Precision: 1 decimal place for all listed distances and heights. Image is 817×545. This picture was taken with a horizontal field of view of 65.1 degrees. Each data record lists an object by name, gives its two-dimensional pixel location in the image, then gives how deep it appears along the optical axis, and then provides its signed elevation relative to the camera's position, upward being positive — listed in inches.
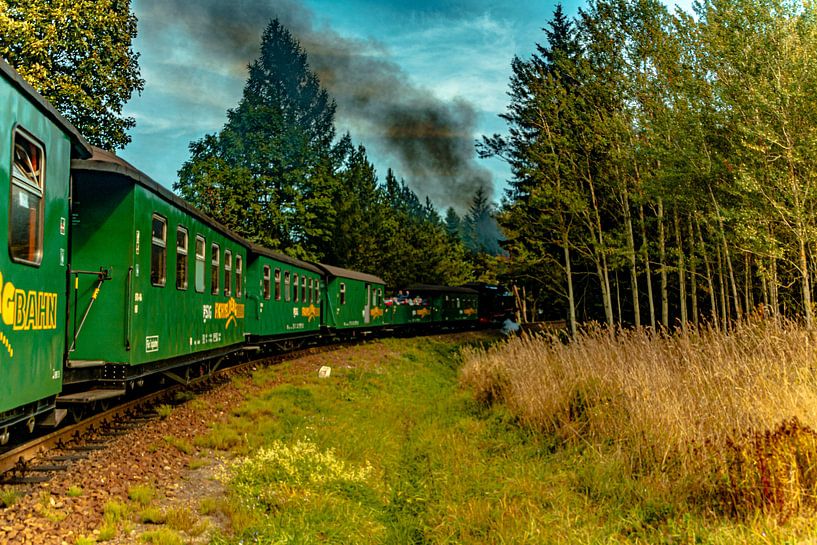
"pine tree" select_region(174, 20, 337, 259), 1385.3 +345.8
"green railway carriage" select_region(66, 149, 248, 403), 327.0 +31.3
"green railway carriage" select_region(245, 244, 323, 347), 703.1 +40.1
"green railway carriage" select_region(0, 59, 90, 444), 209.3 +32.7
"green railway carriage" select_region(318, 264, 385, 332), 1064.8 +48.7
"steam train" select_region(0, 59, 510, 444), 218.8 +30.1
